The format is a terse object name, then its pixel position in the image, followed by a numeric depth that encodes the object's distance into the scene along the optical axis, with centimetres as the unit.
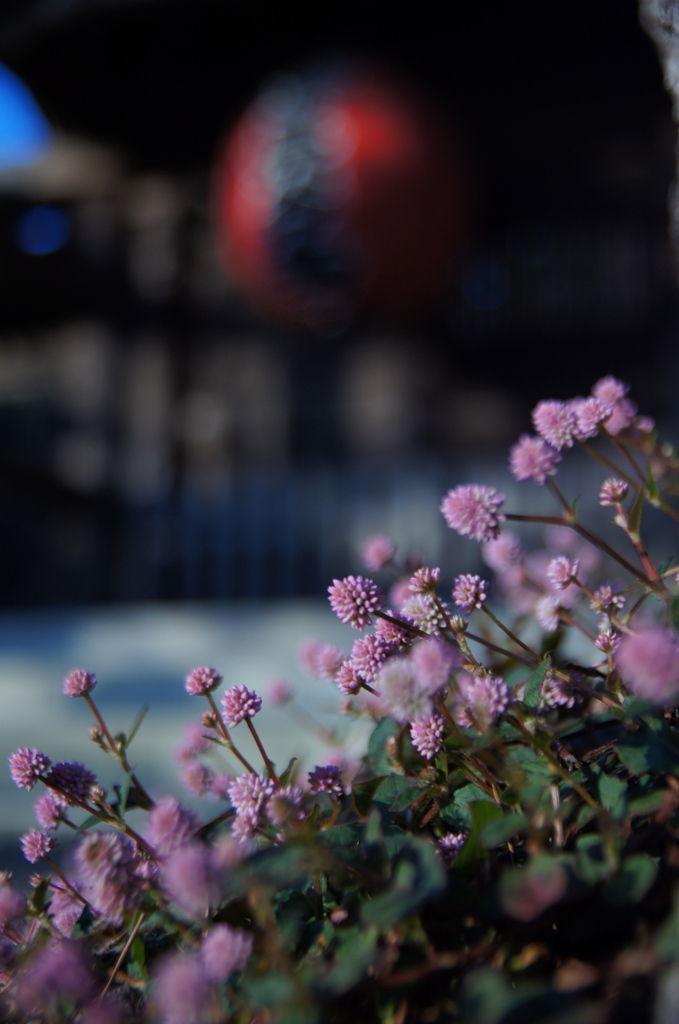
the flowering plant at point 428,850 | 25
